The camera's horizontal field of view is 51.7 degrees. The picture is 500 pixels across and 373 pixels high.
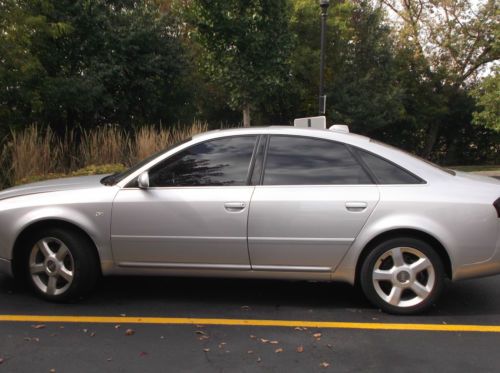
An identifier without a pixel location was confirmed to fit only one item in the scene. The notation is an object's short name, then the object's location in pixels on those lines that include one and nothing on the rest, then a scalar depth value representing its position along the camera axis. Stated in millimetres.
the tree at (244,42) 13953
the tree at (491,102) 20703
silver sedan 4137
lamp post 13817
